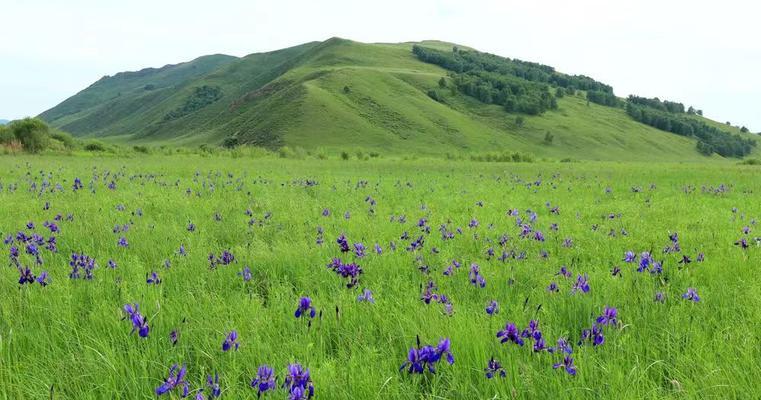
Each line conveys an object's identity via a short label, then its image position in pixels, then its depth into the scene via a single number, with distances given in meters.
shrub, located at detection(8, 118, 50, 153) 39.98
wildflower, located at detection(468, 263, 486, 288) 4.07
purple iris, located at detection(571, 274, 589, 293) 3.73
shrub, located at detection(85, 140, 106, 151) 48.91
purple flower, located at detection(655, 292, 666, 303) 3.61
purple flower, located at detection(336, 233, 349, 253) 4.42
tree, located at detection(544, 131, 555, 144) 119.41
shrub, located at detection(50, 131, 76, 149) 47.94
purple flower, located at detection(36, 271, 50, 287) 3.79
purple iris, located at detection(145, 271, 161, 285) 4.00
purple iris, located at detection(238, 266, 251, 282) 4.38
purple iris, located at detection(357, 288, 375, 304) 3.42
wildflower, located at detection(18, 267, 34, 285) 3.58
